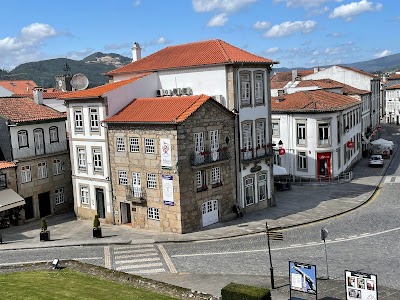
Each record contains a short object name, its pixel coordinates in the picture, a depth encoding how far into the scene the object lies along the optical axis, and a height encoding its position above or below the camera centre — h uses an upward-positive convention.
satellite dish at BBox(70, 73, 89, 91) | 48.78 +2.70
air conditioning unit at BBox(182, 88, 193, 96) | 39.50 +1.04
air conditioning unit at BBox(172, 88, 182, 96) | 39.90 +1.08
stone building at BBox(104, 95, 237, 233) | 34.16 -4.25
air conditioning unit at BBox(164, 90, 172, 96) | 40.56 +1.02
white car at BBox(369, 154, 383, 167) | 61.03 -8.21
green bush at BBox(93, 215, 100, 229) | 34.62 -8.15
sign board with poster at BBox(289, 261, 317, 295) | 20.41 -7.56
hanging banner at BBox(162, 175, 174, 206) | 34.31 -5.99
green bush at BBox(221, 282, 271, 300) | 18.91 -7.50
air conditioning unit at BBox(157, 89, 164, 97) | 41.05 +1.05
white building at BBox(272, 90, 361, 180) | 51.91 -3.79
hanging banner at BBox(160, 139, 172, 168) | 34.00 -3.36
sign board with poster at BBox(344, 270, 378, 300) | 18.58 -7.34
